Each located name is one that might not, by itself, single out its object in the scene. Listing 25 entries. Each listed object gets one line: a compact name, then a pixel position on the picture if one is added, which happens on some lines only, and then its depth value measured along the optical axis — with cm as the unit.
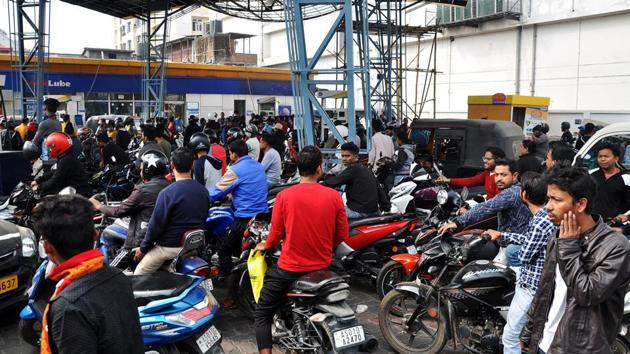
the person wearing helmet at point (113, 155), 1032
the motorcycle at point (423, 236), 535
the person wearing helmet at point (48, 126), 1110
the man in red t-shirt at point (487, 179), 616
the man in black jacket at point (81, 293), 205
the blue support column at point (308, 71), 888
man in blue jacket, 589
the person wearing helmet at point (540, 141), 1148
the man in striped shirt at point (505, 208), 474
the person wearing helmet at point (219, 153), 855
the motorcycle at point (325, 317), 405
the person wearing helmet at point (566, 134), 1370
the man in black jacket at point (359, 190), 641
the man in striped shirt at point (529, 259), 364
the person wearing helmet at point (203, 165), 762
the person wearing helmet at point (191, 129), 1608
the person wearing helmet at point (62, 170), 623
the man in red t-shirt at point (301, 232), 413
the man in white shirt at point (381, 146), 1111
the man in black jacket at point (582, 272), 251
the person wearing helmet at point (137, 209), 484
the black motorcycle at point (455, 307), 439
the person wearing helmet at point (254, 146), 1008
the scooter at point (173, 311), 356
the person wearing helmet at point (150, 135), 915
